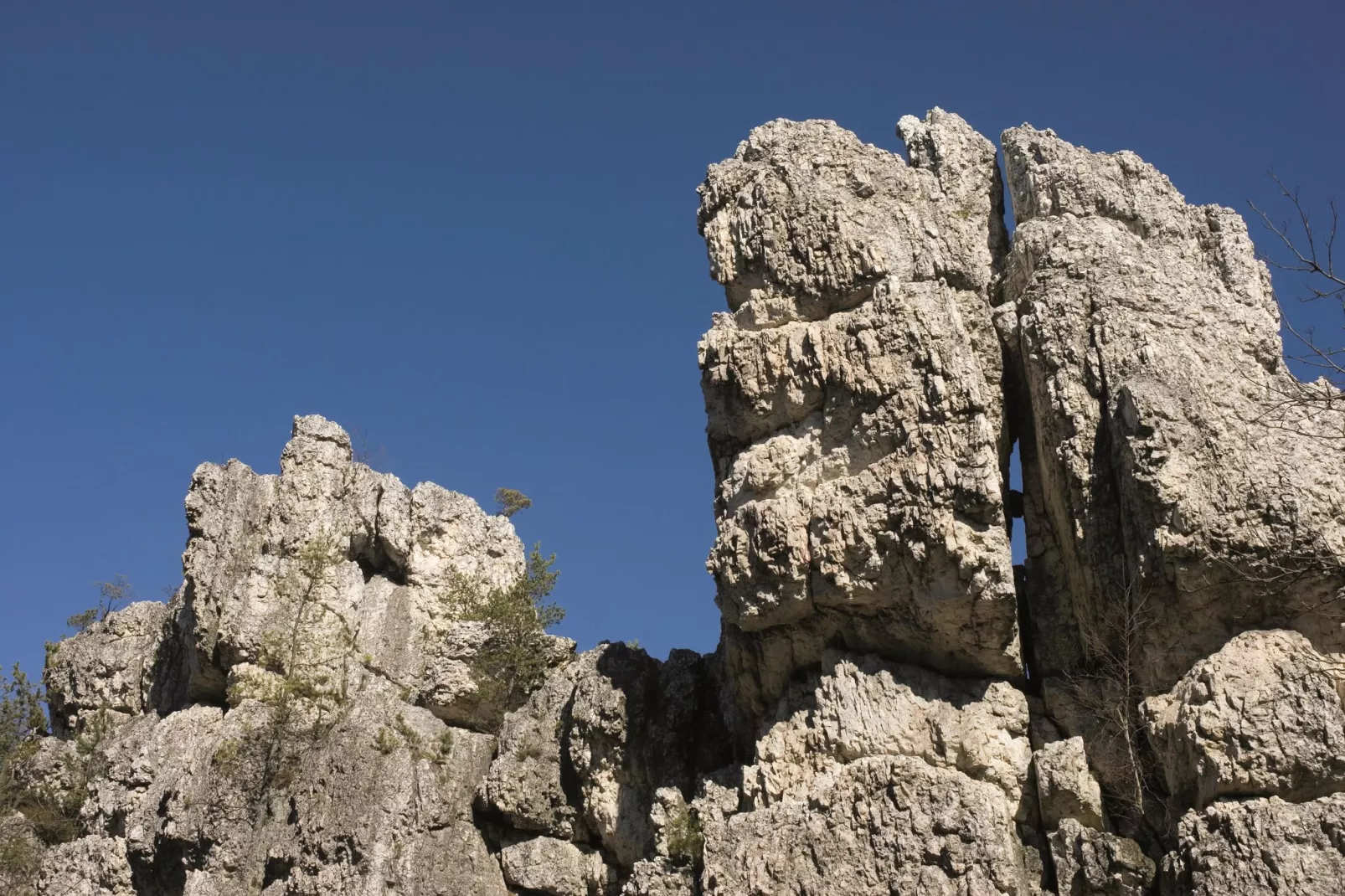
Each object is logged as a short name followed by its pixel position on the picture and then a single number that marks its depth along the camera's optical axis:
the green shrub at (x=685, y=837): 21.64
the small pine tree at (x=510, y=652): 27.70
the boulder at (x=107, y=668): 32.75
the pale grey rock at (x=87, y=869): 27.91
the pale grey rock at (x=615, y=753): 24.11
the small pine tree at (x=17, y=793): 29.05
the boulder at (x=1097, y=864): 18.25
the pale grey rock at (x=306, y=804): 24.34
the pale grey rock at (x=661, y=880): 21.36
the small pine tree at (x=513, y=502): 39.12
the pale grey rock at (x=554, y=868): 24.27
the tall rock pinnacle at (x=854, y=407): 20.58
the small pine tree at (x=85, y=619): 36.47
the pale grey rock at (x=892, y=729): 20.25
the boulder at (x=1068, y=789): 19.42
